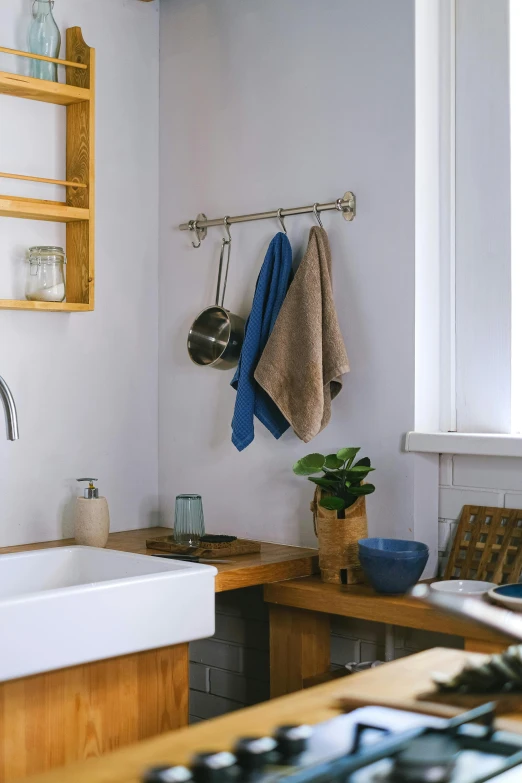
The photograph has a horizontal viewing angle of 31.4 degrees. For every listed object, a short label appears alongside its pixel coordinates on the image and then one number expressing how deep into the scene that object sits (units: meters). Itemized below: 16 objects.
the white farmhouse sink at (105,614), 1.56
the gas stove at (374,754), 0.69
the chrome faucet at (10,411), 1.96
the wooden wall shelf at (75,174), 2.28
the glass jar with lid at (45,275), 2.27
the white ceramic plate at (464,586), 1.87
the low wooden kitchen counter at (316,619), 1.82
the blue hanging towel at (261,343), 2.26
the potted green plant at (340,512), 2.04
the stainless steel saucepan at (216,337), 2.41
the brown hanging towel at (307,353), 2.15
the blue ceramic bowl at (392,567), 1.91
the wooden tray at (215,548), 2.16
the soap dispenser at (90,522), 2.22
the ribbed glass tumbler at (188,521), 2.26
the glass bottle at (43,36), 2.30
